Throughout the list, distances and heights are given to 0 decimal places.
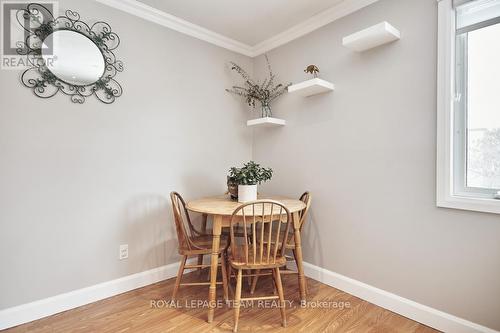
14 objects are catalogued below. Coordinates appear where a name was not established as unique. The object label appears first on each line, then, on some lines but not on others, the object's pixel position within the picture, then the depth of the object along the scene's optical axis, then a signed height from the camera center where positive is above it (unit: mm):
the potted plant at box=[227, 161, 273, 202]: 2203 -114
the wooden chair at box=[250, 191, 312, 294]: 2146 -616
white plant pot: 2207 -230
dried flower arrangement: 2910 +851
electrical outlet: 2258 -738
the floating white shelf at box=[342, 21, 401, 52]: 1859 +939
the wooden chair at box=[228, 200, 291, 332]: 1737 -624
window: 1618 +400
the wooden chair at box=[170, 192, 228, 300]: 2025 -643
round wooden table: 1836 -368
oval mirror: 1930 +813
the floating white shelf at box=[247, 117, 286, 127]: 2701 +451
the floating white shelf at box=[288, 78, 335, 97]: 2262 +686
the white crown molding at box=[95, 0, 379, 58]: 2248 +1356
